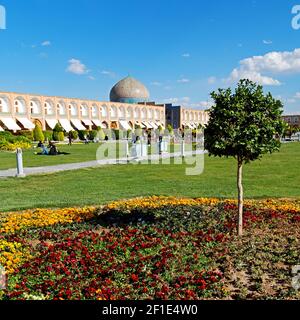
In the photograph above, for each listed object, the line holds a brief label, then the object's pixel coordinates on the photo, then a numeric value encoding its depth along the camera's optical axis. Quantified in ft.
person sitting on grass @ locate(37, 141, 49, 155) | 76.28
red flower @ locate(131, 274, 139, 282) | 13.73
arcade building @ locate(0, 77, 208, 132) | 165.03
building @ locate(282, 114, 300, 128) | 384.27
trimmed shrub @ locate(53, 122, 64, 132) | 143.78
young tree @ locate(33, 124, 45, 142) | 129.80
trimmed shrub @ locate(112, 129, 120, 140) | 162.25
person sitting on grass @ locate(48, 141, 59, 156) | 75.25
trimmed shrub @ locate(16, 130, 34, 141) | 132.01
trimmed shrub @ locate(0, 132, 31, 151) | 93.47
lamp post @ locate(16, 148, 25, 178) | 42.75
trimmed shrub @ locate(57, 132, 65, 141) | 138.82
